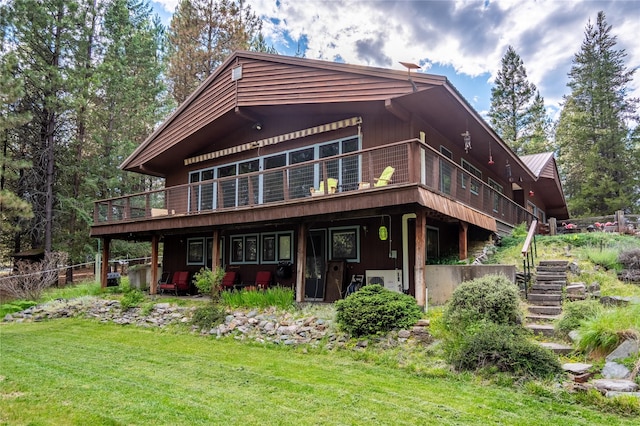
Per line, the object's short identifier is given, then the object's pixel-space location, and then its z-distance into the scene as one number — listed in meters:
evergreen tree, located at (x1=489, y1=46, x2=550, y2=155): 34.41
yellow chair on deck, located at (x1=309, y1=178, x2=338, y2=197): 9.90
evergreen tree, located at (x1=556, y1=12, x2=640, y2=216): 27.78
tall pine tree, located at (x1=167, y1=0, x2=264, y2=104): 26.33
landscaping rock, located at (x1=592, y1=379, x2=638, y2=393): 4.38
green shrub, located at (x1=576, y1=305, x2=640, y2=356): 5.30
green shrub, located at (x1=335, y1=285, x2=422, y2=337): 7.13
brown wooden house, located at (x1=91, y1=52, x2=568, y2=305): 9.21
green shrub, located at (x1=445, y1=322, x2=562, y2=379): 5.08
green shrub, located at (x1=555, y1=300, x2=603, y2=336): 6.20
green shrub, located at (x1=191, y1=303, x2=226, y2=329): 9.40
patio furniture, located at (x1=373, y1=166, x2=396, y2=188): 8.79
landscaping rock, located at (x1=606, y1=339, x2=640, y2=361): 5.01
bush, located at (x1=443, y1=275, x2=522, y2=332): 6.23
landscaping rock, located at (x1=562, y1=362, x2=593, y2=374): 4.92
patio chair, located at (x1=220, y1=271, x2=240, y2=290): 13.26
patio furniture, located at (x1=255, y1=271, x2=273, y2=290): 12.44
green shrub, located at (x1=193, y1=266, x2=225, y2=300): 10.50
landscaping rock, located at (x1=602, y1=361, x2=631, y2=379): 4.72
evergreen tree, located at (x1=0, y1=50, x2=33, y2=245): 15.49
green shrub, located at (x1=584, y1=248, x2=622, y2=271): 9.54
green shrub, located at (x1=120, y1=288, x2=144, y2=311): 11.95
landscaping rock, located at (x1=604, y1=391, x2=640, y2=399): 4.26
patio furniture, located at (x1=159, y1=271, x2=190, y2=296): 14.09
